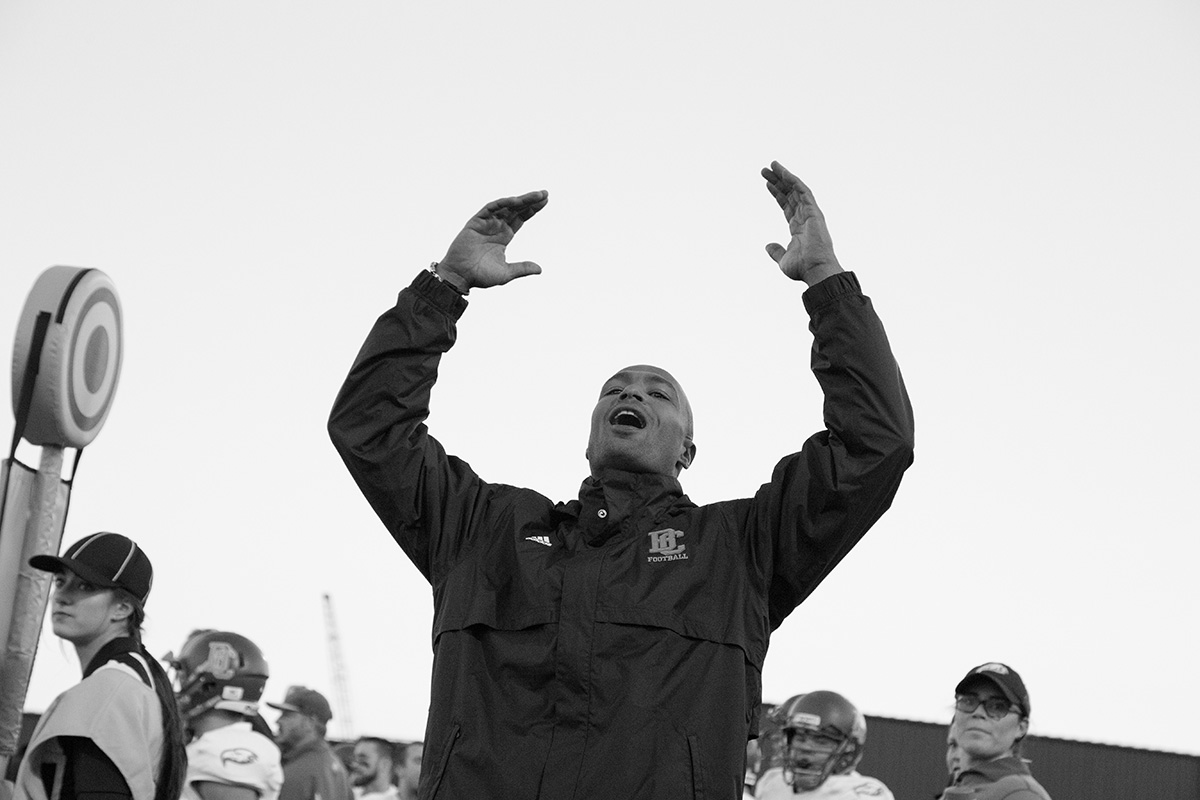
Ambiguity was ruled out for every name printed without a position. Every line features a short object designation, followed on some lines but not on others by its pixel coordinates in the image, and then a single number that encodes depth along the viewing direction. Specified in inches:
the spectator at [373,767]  533.3
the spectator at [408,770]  531.8
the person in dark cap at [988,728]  263.4
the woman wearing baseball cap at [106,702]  193.9
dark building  574.9
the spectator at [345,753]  640.9
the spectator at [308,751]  374.6
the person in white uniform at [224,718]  272.7
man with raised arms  150.6
